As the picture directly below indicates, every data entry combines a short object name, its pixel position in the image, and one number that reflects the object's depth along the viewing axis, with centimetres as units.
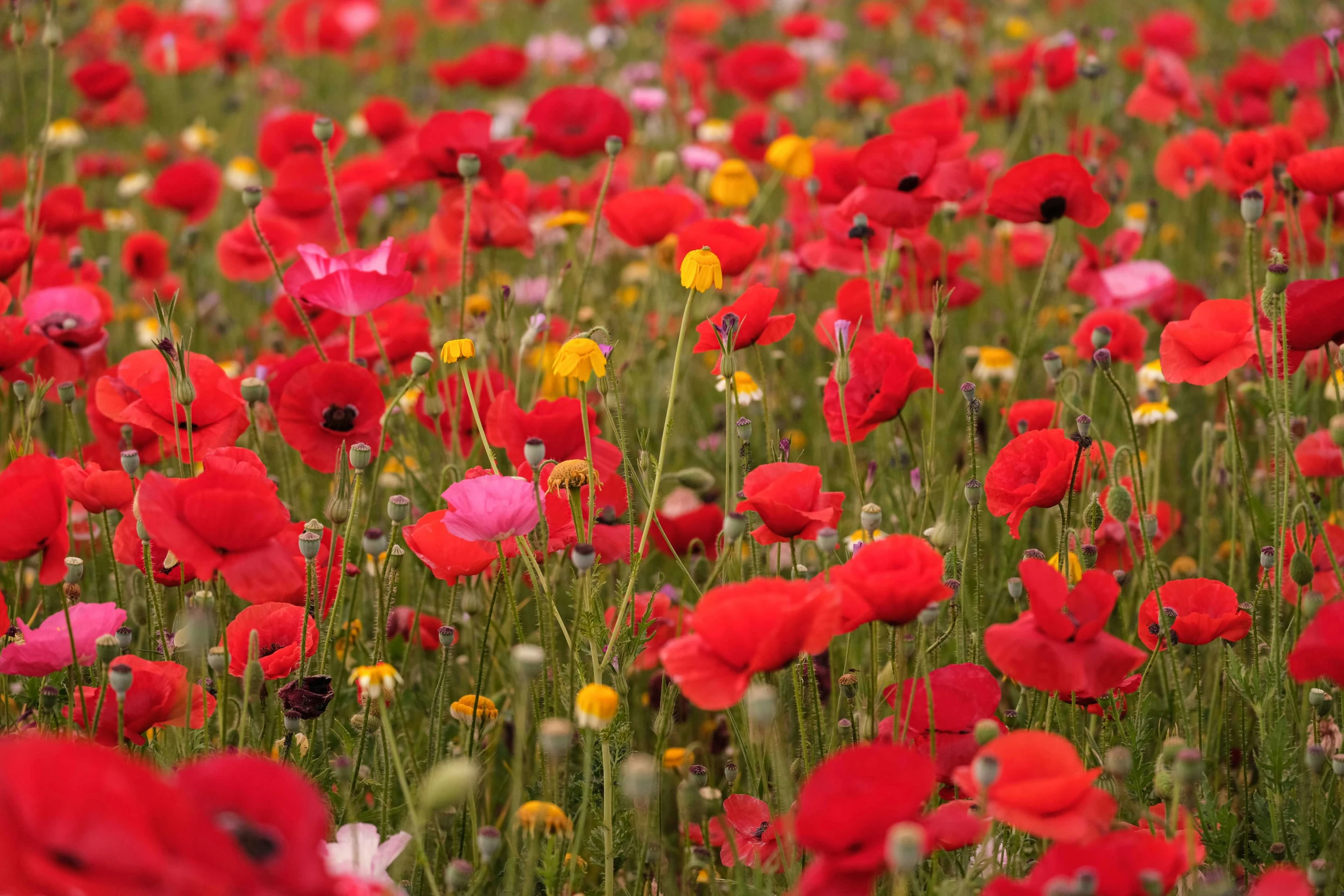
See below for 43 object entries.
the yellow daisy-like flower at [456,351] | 192
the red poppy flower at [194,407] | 195
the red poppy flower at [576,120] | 230
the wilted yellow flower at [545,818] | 179
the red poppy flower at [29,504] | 182
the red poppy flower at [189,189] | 247
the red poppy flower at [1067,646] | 175
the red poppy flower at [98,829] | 155
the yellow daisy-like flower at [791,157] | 234
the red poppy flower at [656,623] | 192
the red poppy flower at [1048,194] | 208
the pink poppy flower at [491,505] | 183
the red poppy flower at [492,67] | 309
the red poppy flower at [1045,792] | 168
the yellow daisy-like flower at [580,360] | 186
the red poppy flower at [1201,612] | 185
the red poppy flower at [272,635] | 186
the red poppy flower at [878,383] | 195
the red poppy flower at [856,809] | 165
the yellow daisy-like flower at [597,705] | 177
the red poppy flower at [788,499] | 183
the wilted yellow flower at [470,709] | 191
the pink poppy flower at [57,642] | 182
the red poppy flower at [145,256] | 242
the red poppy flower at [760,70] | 314
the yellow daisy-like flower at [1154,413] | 210
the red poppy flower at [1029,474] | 187
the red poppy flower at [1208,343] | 192
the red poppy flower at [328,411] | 198
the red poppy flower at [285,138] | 239
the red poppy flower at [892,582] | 175
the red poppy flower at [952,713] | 180
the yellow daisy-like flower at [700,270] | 192
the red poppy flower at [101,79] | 294
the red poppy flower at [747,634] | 171
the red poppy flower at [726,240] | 204
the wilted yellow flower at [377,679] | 181
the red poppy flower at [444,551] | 186
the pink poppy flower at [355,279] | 197
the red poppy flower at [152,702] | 181
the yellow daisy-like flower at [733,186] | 231
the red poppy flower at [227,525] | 177
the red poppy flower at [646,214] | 214
